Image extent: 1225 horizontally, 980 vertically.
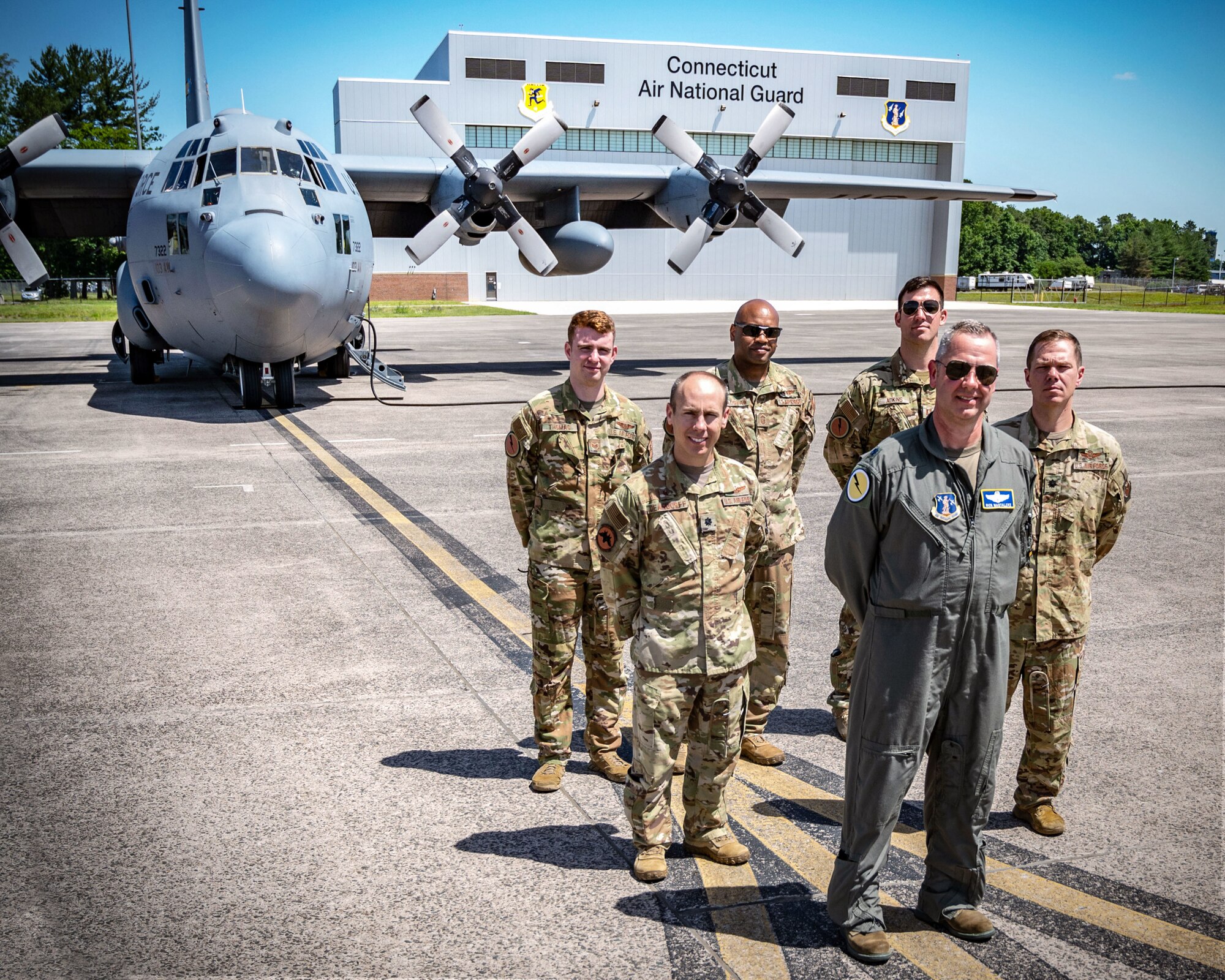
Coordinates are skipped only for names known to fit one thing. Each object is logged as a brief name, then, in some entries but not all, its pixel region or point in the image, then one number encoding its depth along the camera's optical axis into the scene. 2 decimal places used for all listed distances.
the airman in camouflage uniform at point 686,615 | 3.91
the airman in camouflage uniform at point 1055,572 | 4.32
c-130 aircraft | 14.90
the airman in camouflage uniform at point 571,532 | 4.77
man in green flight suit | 3.48
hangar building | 58.78
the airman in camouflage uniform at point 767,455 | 5.07
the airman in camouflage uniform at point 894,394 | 5.22
